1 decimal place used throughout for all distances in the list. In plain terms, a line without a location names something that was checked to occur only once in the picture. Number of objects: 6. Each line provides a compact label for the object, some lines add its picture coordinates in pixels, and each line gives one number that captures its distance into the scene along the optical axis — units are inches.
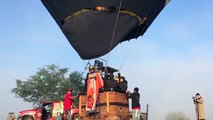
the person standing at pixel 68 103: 537.6
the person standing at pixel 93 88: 446.3
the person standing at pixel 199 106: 426.6
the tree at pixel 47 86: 2011.6
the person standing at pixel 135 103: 487.0
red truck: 668.8
